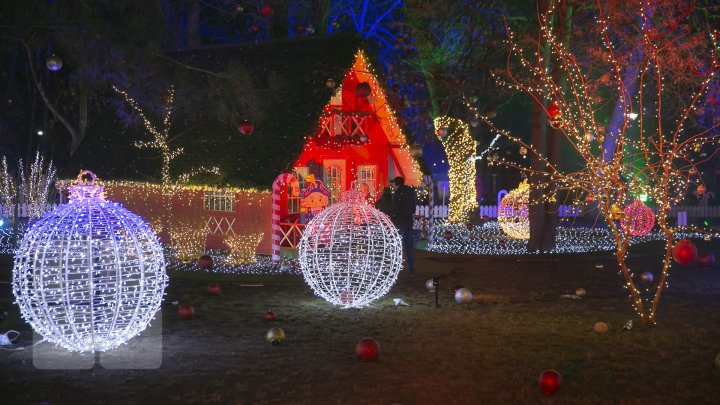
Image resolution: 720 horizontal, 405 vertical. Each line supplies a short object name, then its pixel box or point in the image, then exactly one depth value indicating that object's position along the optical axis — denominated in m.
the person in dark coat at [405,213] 15.55
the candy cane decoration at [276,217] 18.36
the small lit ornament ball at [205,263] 16.01
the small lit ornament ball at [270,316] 10.74
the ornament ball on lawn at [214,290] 13.02
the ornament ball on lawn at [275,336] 9.16
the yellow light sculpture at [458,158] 28.50
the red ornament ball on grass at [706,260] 16.67
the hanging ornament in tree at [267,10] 19.55
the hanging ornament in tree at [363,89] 18.20
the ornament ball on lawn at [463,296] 12.02
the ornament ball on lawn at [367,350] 8.30
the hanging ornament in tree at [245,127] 15.66
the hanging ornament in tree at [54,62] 12.74
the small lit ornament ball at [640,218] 24.02
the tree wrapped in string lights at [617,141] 9.80
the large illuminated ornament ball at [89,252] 8.21
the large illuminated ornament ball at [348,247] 11.63
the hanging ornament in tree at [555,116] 10.60
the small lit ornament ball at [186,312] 10.64
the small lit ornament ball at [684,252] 9.75
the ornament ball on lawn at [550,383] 7.12
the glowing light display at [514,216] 23.27
